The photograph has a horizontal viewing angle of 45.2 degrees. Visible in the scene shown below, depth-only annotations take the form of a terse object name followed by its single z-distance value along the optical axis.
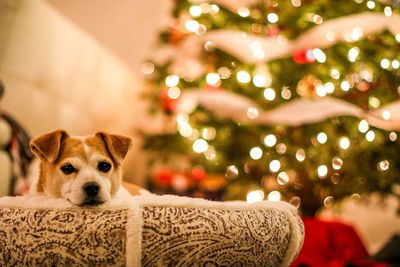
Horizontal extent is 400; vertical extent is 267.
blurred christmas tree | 2.34
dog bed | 1.06
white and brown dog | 1.21
